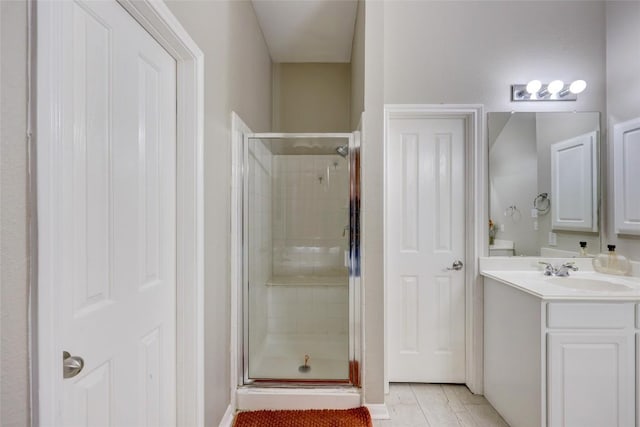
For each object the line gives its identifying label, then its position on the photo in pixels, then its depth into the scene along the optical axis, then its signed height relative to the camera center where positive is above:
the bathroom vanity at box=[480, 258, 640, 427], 1.61 -0.75
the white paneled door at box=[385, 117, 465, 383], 2.43 -0.26
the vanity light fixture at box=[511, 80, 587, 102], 2.27 +0.89
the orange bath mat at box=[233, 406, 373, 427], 1.86 -1.25
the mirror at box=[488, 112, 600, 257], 2.32 +0.24
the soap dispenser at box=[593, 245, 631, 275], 2.09 -0.34
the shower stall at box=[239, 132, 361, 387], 2.12 -0.37
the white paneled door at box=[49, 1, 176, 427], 0.83 -0.02
